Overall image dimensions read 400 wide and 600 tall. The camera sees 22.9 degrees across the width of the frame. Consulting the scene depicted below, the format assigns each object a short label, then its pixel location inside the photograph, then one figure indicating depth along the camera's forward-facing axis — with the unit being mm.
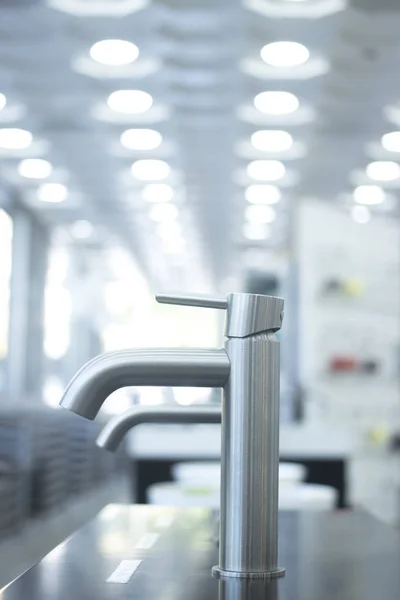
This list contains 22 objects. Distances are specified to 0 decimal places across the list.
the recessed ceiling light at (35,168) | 6688
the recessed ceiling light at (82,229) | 9031
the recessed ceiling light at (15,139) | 5965
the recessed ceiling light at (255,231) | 8938
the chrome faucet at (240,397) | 850
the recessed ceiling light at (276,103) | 5098
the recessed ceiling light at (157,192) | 7273
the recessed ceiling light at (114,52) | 4332
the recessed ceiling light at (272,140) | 5840
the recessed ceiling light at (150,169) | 6633
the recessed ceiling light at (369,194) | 7310
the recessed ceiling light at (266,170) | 6539
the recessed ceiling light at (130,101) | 5090
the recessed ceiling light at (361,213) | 7965
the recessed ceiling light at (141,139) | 5847
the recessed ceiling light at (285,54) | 4348
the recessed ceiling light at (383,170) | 6578
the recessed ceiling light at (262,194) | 7270
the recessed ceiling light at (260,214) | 8094
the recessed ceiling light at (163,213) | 8038
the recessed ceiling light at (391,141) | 5840
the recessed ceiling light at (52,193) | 7457
